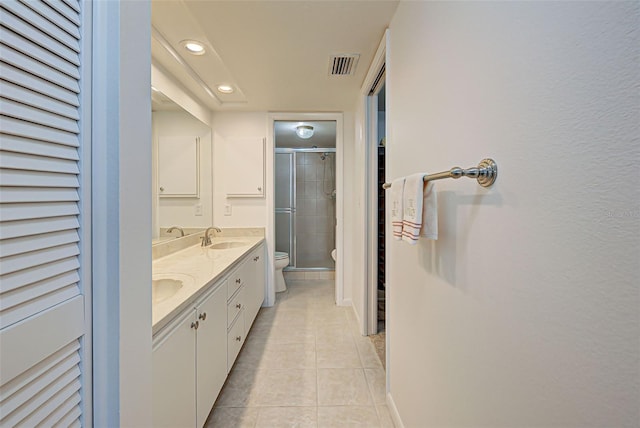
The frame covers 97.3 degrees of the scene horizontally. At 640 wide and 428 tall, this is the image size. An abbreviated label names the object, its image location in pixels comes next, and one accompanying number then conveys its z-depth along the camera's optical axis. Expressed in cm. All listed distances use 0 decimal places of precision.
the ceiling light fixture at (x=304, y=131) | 366
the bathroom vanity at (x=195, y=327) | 102
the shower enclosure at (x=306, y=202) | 467
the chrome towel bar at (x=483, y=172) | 70
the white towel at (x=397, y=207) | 110
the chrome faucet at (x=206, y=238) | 275
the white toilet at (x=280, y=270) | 374
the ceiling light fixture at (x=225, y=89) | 253
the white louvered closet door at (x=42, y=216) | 43
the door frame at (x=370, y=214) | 248
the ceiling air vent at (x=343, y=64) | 201
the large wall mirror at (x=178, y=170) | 218
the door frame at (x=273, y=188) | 319
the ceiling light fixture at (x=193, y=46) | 183
